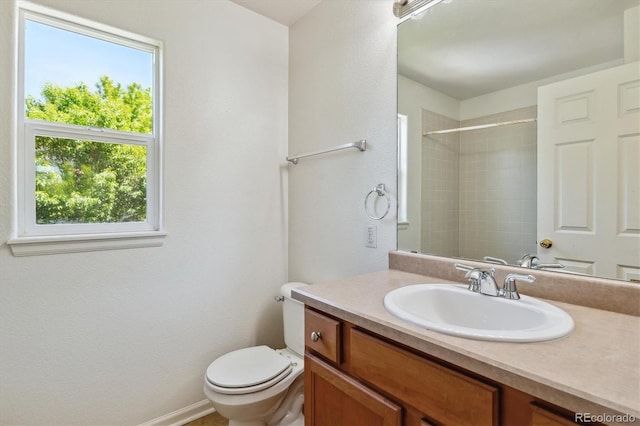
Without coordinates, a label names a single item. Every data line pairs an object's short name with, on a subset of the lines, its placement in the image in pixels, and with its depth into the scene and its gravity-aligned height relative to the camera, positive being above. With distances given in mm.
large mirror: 929 +283
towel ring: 1522 +86
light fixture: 1342 +893
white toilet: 1413 -810
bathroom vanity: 547 -335
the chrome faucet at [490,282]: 979 -232
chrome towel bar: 1616 +350
